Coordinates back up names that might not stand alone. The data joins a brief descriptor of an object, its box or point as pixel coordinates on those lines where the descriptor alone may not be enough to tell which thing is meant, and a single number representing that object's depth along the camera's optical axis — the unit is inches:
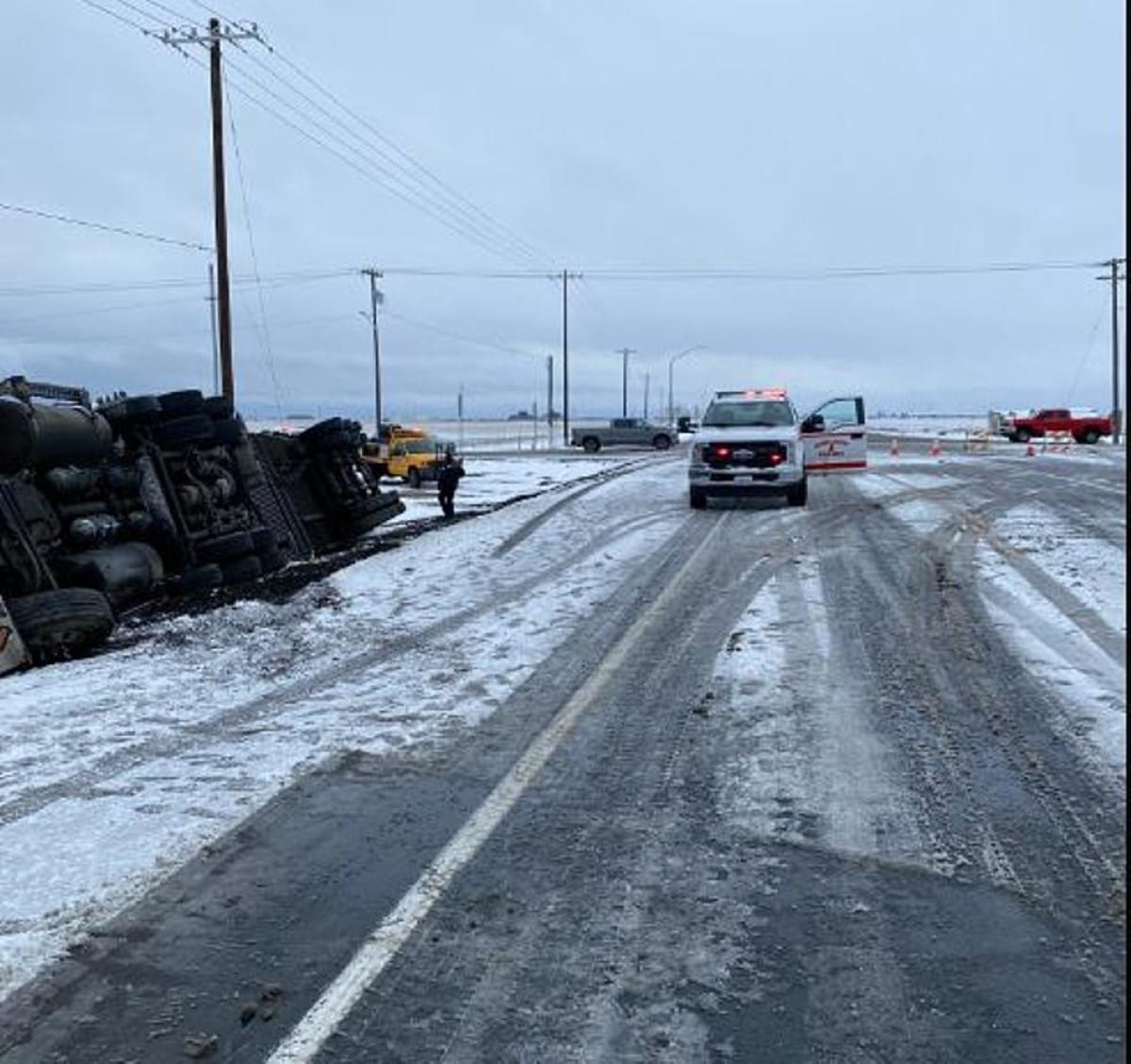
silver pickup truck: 2571.4
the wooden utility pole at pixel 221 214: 1065.5
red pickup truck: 2321.6
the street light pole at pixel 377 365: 2790.4
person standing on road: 904.3
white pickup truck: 804.0
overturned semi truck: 398.6
